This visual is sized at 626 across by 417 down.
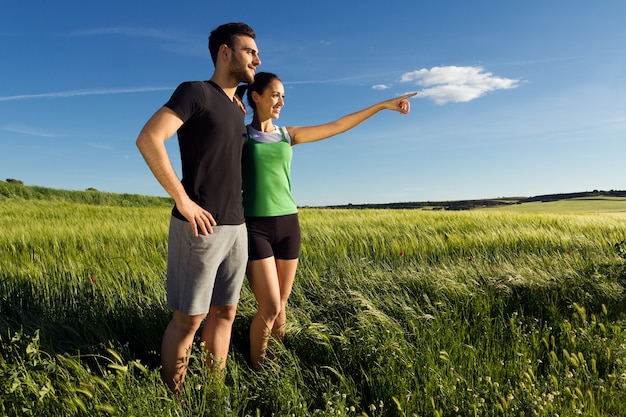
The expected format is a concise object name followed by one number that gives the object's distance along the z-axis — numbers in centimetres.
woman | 306
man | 249
